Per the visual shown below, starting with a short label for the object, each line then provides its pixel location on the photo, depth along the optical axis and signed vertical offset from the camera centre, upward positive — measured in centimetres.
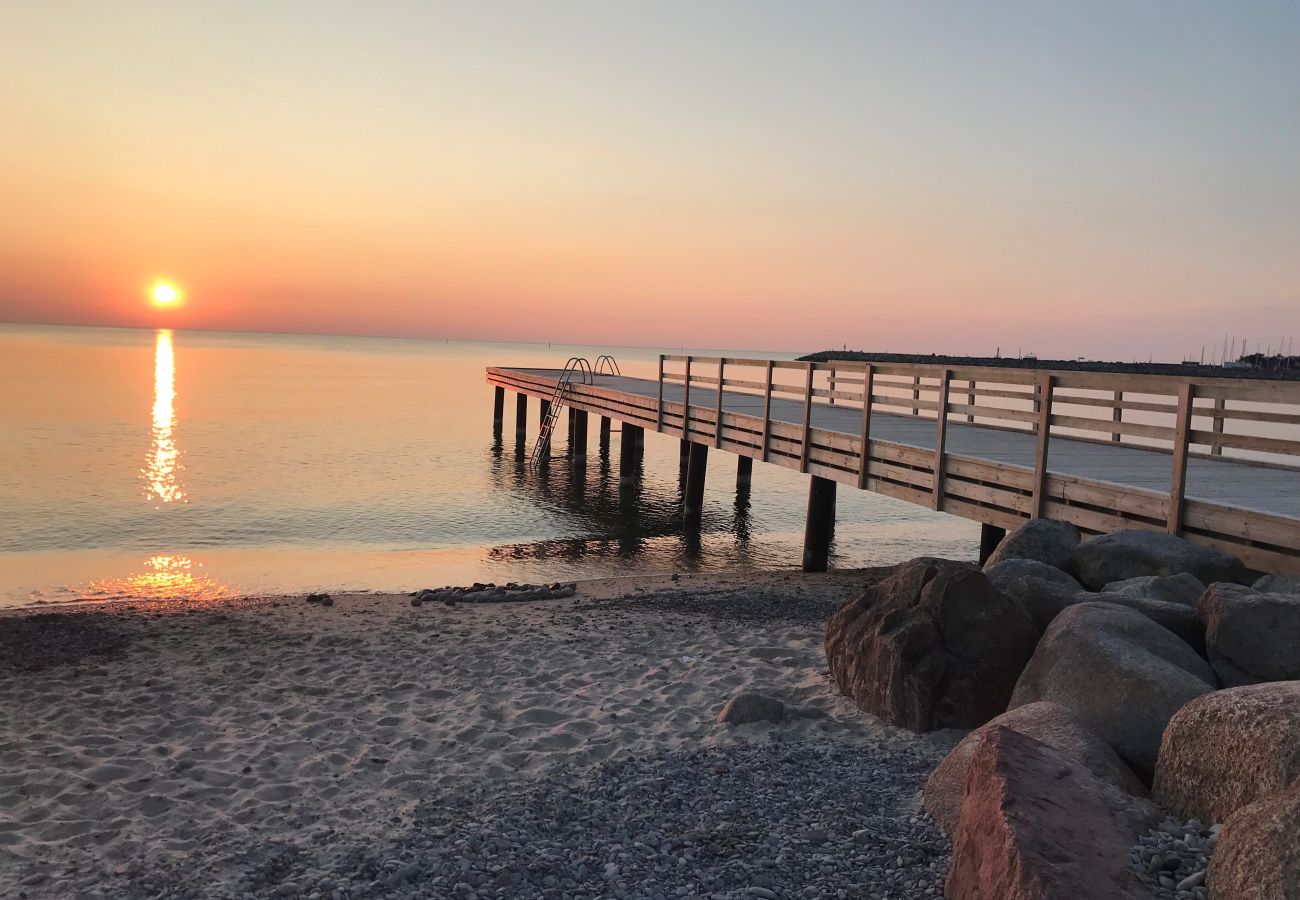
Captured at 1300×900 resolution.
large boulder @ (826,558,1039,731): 527 -155
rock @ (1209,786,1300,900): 267 -135
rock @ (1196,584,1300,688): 470 -125
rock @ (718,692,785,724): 579 -208
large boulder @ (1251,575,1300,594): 589 -122
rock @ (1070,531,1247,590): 660 -123
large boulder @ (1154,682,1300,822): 324 -130
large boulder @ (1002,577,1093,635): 564 -129
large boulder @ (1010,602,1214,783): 422 -137
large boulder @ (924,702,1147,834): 392 -156
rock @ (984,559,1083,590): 626 -128
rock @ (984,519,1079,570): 739 -129
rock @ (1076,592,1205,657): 515 -127
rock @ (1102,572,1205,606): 591 -127
